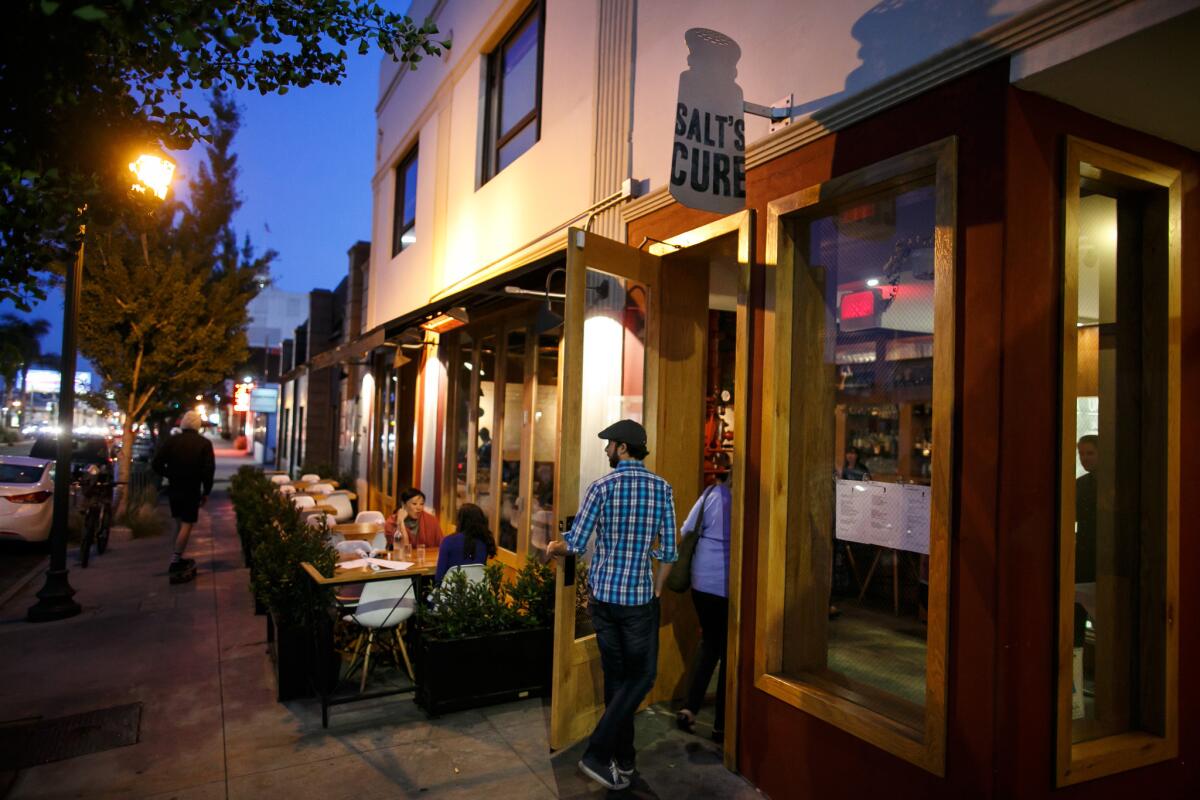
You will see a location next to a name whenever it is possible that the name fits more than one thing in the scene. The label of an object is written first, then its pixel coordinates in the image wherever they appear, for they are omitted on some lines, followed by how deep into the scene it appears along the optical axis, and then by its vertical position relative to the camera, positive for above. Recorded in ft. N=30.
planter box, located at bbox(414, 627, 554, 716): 16.93 -5.63
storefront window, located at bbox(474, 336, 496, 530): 31.35 +0.03
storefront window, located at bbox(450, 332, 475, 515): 33.76 +0.41
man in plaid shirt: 13.80 -2.94
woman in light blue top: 15.90 -3.31
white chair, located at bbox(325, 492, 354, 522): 36.55 -4.24
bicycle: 33.78 -4.62
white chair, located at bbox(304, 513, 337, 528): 25.54 -3.96
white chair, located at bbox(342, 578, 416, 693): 17.72 -4.40
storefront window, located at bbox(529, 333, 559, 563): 27.27 -0.09
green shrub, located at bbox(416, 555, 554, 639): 17.26 -4.29
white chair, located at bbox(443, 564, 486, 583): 18.37 -3.63
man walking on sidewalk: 30.22 -2.37
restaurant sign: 14.14 +5.55
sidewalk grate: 14.96 -6.73
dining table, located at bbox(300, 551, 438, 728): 16.44 -3.81
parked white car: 35.42 -4.29
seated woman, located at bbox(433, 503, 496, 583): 19.21 -3.12
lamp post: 24.84 -3.25
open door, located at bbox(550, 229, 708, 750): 18.16 +1.30
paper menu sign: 12.48 -1.40
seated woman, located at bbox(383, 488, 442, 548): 24.49 -3.35
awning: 34.73 +3.33
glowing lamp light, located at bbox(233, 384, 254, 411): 98.37 +2.11
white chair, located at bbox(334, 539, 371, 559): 22.70 -3.91
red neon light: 14.01 +2.32
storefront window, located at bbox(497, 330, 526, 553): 29.32 -0.32
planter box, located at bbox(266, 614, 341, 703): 17.88 -5.77
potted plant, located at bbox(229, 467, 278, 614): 27.96 -3.89
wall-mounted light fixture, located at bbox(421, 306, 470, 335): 27.40 +3.90
